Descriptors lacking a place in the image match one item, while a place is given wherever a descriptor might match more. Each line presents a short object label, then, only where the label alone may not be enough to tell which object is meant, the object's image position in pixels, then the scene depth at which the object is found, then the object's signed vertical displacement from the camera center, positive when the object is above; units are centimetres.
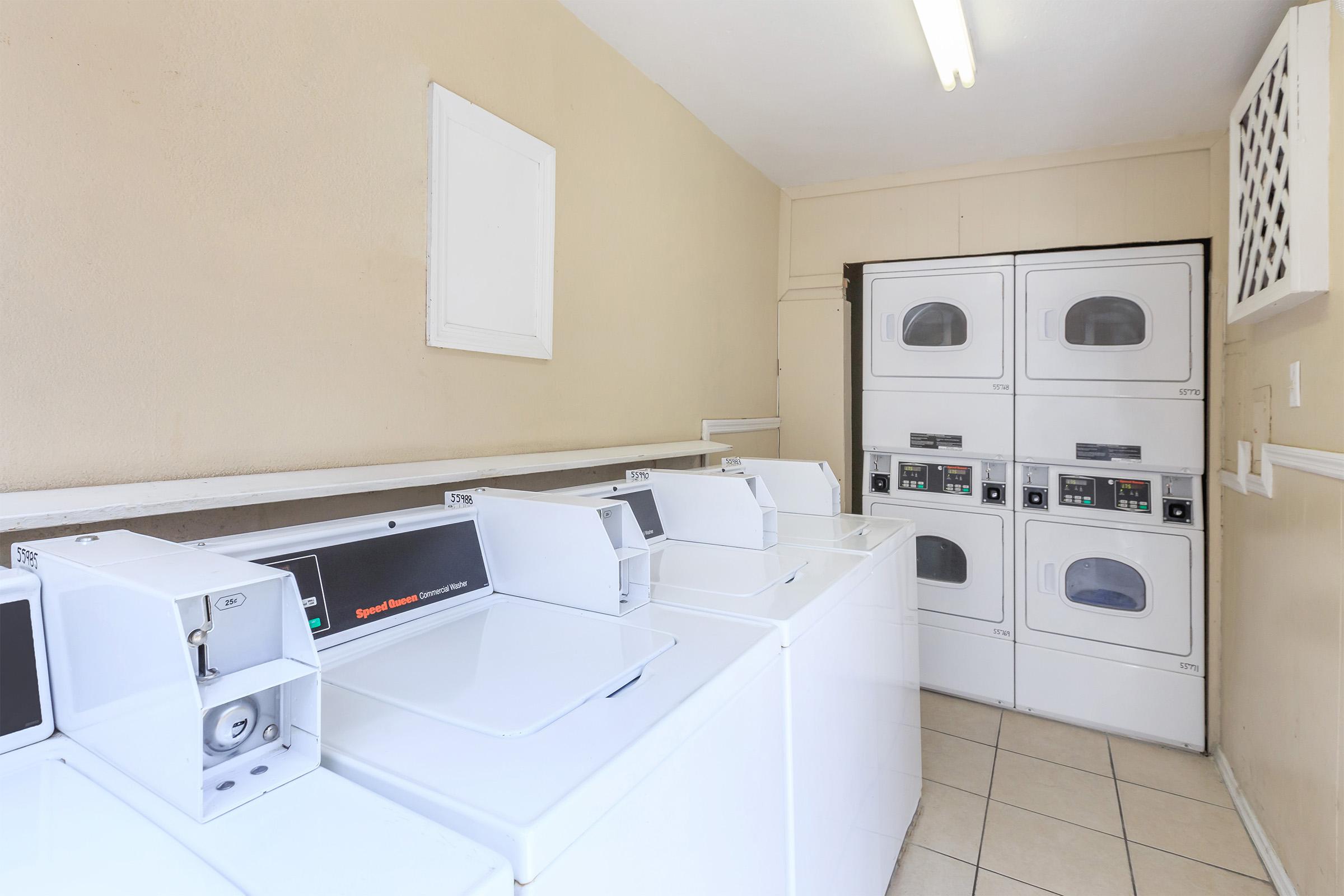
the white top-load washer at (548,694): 72 -34
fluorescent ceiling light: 184 +124
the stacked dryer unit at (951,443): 314 +4
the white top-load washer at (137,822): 57 -37
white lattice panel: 167 +78
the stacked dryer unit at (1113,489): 281 -17
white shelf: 86 -6
